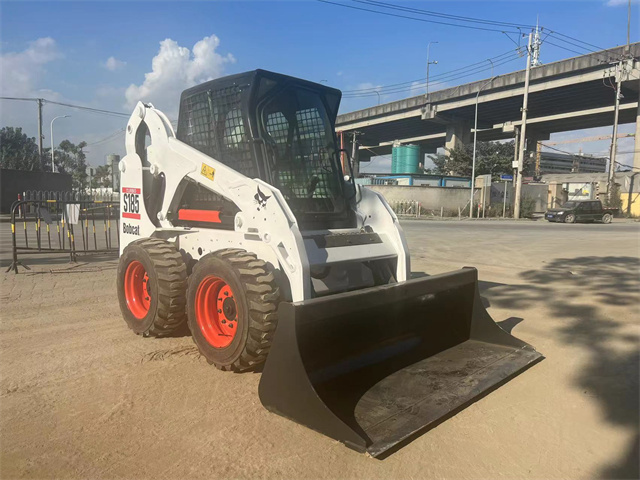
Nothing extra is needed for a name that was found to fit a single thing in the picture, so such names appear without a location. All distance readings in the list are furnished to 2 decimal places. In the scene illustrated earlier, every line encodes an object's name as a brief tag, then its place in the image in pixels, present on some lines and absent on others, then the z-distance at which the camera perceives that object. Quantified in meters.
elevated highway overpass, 40.84
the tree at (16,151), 56.84
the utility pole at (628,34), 39.78
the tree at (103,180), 70.64
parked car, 31.77
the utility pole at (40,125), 38.55
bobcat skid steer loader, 3.45
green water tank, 65.00
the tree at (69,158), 73.69
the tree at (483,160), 54.41
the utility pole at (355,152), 56.18
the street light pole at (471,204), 38.74
